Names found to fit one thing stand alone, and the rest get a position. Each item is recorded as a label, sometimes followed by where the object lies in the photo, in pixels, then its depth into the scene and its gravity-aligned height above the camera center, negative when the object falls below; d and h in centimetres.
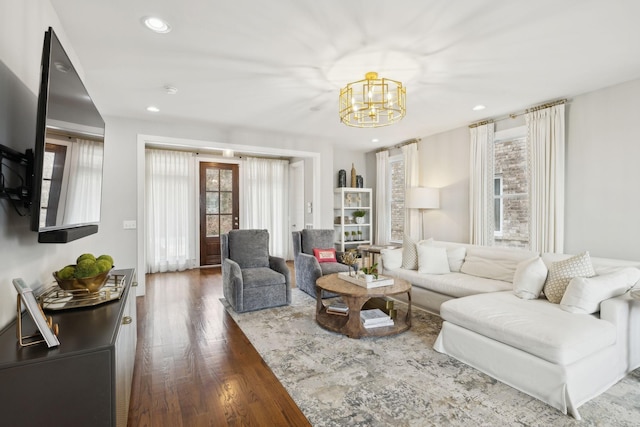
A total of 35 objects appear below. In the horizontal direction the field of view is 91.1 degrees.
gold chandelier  290 +117
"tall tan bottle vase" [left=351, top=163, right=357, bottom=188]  661 +77
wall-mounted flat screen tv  137 +31
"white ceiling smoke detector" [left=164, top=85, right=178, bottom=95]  341 +137
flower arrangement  365 -51
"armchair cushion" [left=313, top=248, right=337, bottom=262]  472 -62
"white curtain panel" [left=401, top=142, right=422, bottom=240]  575 +65
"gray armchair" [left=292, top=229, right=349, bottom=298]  436 -68
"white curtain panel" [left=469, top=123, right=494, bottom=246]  458 +42
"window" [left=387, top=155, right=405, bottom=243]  640 +36
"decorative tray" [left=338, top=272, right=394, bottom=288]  317 -69
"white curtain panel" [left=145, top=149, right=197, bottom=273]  620 +7
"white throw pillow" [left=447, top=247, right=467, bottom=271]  404 -55
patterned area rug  188 -120
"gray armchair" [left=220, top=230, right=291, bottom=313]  375 -76
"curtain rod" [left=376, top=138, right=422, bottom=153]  582 +141
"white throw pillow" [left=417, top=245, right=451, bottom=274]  390 -57
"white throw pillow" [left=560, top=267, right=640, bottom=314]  233 -56
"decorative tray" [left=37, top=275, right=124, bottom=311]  157 -45
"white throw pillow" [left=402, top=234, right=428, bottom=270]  416 -53
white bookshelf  646 -7
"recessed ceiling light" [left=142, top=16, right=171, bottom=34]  220 +136
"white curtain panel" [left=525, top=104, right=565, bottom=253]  377 +48
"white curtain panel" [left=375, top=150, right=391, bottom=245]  664 +38
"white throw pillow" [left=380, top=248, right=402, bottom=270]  425 -60
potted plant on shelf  669 -1
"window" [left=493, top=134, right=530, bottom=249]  431 +32
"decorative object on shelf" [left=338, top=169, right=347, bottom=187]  656 +78
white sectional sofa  199 -83
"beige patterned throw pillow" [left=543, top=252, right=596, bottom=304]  262 -48
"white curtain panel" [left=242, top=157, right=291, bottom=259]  710 +35
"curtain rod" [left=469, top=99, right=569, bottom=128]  378 +137
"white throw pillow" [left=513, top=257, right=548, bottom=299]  279 -58
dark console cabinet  107 -60
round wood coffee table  298 -94
